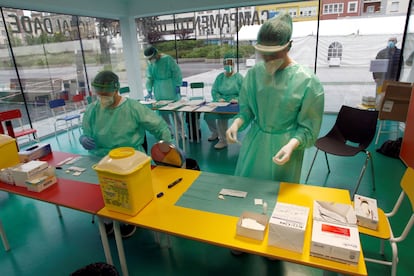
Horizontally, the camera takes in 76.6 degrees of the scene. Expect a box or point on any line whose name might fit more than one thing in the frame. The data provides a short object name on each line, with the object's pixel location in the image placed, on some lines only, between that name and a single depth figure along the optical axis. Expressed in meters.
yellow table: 1.10
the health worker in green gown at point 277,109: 1.55
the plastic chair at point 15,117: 3.76
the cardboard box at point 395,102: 3.49
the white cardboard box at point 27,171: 1.79
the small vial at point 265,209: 1.36
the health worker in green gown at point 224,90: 4.31
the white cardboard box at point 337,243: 1.03
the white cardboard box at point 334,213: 1.22
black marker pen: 1.71
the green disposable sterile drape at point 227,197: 1.45
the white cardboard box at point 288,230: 1.11
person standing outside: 5.13
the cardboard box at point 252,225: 1.20
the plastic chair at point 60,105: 4.73
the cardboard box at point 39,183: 1.75
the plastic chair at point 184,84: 5.60
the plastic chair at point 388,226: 1.47
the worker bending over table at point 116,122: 2.11
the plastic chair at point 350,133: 2.78
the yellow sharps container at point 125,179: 1.37
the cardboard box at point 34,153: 2.20
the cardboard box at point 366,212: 1.46
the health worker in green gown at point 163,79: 4.86
